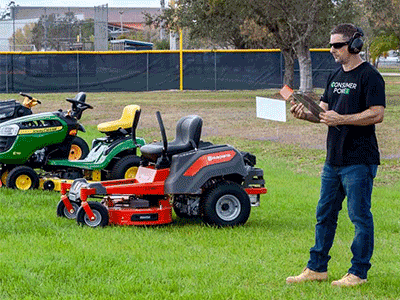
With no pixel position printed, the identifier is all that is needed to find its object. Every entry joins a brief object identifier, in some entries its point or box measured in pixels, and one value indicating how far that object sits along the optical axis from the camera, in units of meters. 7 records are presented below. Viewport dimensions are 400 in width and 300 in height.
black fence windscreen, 42.06
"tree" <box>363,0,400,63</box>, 40.82
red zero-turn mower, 8.67
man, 6.08
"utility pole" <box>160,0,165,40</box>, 59.66
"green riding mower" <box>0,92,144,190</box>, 11.41
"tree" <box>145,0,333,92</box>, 33.12
